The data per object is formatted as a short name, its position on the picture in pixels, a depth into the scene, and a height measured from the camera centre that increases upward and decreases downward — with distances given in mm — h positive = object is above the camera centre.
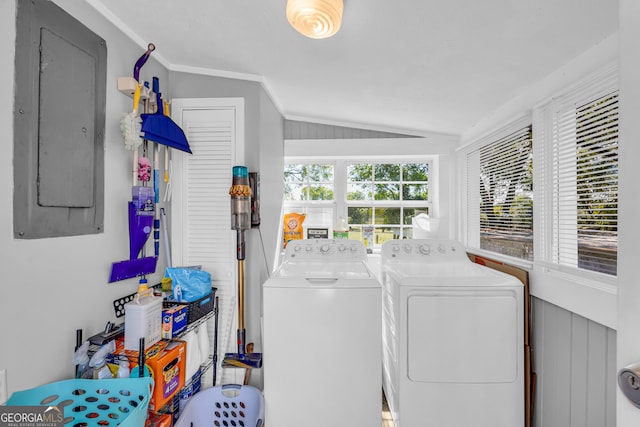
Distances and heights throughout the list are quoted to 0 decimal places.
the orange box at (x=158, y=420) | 1401 -994
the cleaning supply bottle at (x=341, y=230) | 3113 -145
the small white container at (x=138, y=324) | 1480 -557
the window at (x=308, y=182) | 3277 +382
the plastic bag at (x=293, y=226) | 3082 -105
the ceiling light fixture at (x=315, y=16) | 1148 +807
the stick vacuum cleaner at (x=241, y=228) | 1973 -85
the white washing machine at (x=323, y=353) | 1678 -785
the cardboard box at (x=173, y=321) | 1627 -599
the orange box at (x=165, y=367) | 1432 -784
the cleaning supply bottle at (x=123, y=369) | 1375 -724
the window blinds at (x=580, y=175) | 1331 +217
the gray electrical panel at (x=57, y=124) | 1175 +401
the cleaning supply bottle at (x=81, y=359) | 1327 -659
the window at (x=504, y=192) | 1920 +192
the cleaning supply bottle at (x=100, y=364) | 1339 -693
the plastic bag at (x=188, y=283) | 1852 -441
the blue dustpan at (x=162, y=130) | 1733 +525
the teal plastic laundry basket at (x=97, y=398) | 1206 -771
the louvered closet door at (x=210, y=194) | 2164 +159
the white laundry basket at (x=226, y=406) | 1808 -1192
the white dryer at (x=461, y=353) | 1640 -764
